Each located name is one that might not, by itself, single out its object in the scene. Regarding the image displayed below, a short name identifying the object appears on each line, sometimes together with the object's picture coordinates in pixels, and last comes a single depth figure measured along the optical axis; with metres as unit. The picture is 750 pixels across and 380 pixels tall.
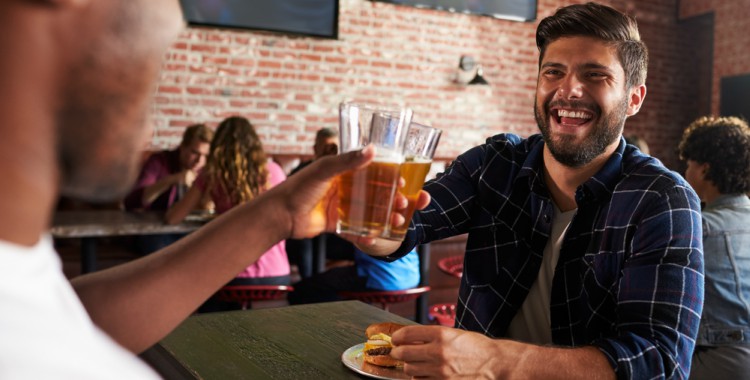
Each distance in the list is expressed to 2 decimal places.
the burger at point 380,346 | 1.24
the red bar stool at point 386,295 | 2.95
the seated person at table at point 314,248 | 3.72
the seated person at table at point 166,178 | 3.76
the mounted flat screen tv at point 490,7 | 5.75
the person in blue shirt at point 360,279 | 3.03
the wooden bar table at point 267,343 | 1.22
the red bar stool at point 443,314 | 2.99
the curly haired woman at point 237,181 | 3.12
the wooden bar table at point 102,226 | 2.96
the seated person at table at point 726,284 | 1.90
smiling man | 1.25
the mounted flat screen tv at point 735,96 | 6.17
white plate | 1.19
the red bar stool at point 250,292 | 2.96
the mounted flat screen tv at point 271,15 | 4.91
